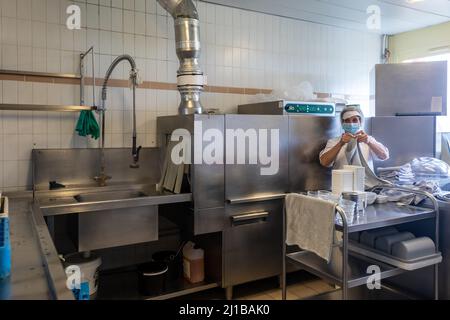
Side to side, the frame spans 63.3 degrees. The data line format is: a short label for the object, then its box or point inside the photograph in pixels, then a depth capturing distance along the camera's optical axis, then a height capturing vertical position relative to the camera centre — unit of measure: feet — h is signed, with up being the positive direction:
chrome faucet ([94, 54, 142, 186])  8.23 +0.83
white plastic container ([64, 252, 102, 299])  7.55 -2.40
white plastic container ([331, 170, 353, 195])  7.14 -0.58
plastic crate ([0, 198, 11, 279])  3.28 -0.91
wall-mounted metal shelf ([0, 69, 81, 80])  7.85 +1.69
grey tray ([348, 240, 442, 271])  6.34 -1.96
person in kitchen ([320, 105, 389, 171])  8.37 +0.11
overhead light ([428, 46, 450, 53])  12.79 +3.60
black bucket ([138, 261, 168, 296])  7.94 -2.85
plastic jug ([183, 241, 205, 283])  8.66 -2.75
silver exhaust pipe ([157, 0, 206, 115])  8.45 +2.33
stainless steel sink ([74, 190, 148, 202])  8.18 -1.06
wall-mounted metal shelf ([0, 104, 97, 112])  7.66 +0.91
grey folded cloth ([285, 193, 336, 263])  6.12 -1.32
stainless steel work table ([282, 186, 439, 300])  5.93 -2.03
